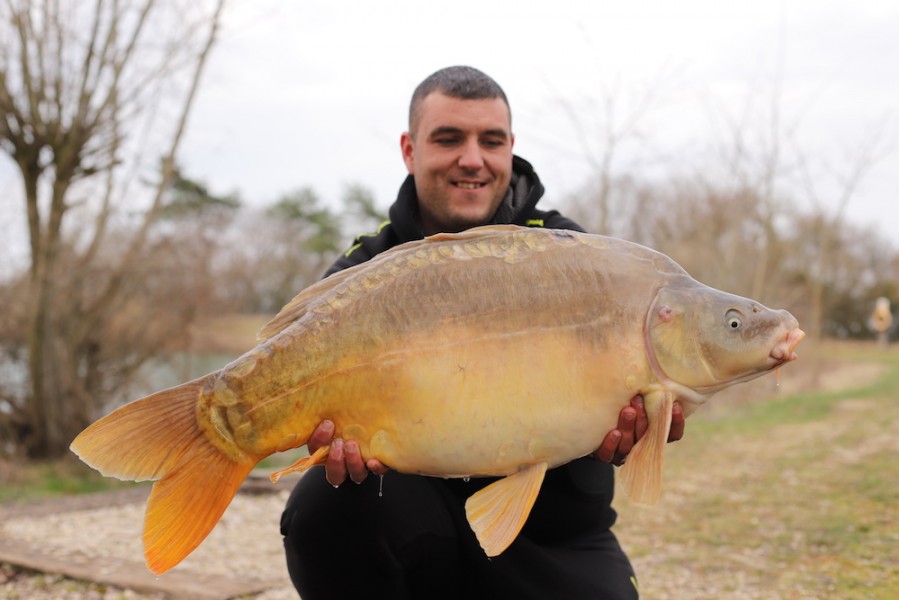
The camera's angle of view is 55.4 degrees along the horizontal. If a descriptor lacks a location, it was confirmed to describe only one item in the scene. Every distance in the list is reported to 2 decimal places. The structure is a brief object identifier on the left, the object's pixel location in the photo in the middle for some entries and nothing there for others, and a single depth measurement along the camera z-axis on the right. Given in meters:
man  1.99
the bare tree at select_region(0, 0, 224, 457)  6.82
